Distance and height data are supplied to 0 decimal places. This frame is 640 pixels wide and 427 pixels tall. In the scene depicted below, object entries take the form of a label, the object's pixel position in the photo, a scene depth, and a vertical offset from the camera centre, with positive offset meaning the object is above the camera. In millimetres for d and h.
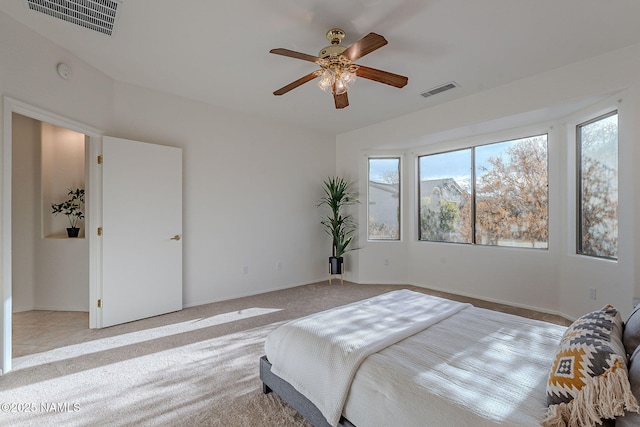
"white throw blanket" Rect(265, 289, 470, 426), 1451 -731
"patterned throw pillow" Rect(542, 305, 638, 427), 908 -567
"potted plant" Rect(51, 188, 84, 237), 3865 +75
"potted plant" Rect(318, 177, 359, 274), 5074 -93
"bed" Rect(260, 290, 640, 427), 1128 -731
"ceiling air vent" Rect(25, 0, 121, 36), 2109 +1506
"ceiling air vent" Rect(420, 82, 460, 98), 3414 +1499
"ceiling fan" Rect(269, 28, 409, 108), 2246 +1218
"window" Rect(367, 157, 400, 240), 5293 +270
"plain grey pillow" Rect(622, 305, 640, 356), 1245 -537
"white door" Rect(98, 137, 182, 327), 3180 -200
